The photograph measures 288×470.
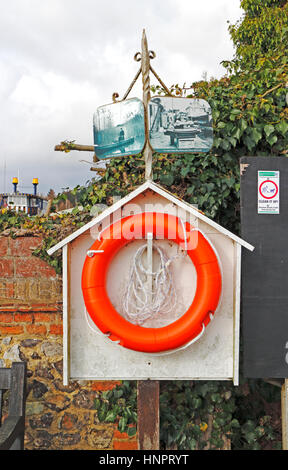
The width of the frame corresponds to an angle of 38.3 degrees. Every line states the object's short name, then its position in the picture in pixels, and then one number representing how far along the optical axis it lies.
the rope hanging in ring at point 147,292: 1.92
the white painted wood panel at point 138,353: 1.97
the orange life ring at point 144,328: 1.86
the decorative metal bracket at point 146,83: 2.01
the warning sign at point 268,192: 2.11
